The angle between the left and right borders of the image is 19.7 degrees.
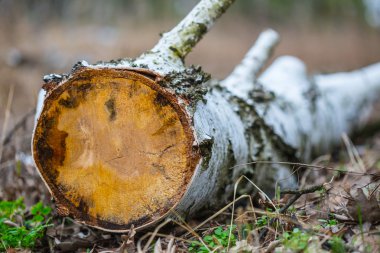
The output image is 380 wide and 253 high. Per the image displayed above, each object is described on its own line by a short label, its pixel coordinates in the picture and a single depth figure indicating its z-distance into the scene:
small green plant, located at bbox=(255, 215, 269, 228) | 1.37
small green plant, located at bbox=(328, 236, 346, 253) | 1.26
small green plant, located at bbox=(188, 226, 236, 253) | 1.33
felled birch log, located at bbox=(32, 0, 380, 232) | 1.35
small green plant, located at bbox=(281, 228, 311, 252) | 1.27
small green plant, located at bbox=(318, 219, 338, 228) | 1.34
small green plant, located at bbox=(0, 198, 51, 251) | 1.40
